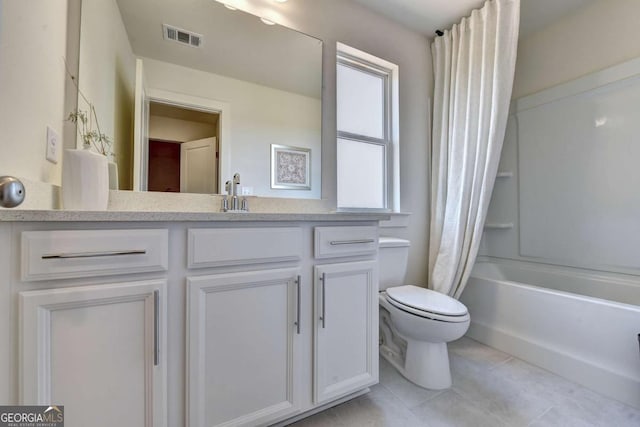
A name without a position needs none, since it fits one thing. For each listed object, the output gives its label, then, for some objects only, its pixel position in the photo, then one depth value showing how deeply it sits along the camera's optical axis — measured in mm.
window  1937
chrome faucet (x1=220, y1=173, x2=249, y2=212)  1366
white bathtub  1315
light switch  954
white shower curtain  1707
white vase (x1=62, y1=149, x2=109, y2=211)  939
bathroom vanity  664
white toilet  1311
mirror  1209
